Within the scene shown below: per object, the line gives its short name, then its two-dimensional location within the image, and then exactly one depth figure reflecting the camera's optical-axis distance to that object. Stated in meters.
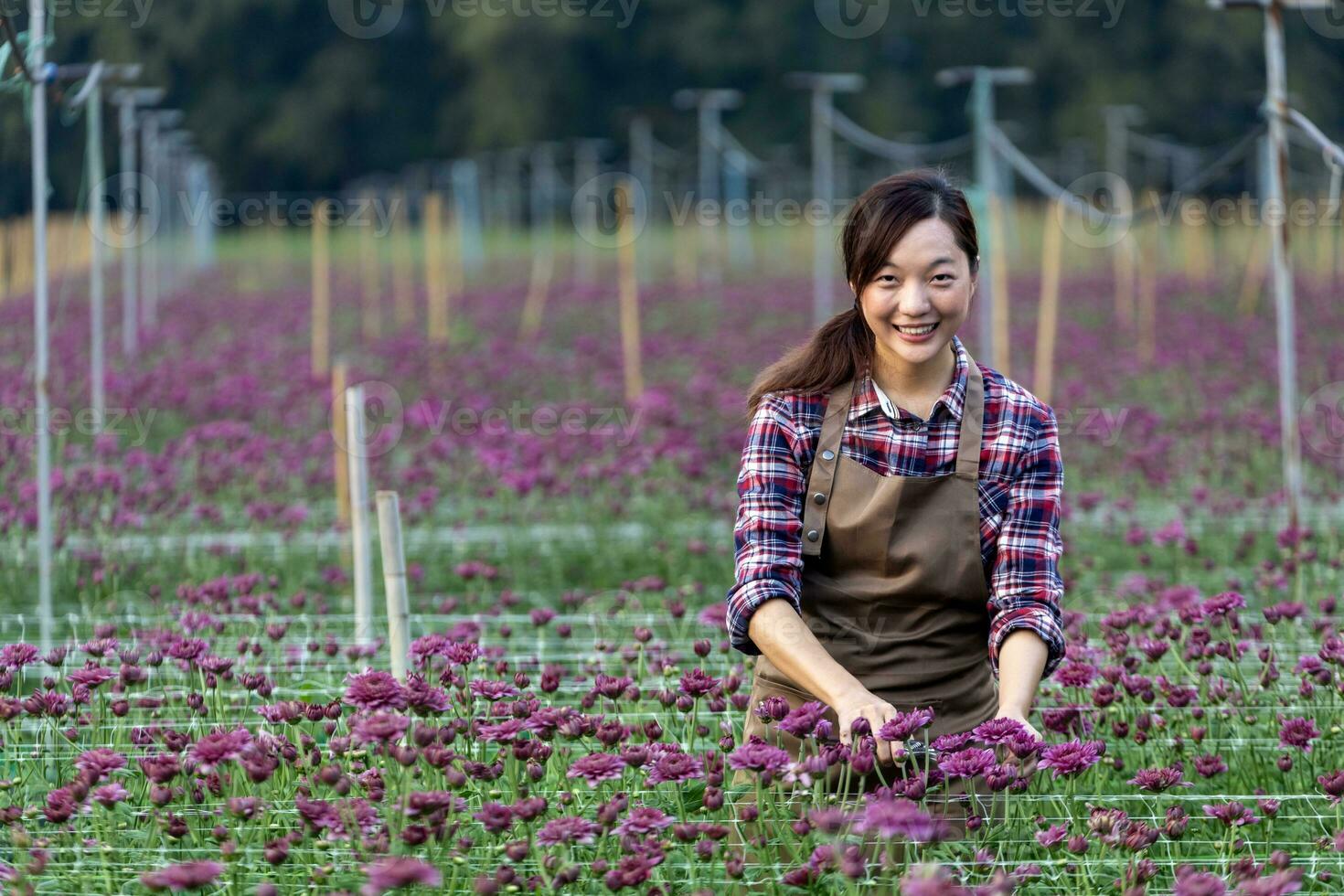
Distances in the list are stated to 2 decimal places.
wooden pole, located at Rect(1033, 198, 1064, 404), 18.61
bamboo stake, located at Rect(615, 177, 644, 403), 19.86
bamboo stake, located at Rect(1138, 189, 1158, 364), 24.39
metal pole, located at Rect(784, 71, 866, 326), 24.64
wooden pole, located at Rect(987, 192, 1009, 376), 17.84
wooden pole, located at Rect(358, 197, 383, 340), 31.96
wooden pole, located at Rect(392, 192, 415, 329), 33.78
